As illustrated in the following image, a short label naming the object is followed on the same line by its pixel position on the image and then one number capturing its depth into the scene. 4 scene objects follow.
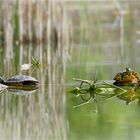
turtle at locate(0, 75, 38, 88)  10.96
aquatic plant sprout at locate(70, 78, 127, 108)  10.11
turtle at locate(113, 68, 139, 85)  10.87
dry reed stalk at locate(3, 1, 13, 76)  20.66
